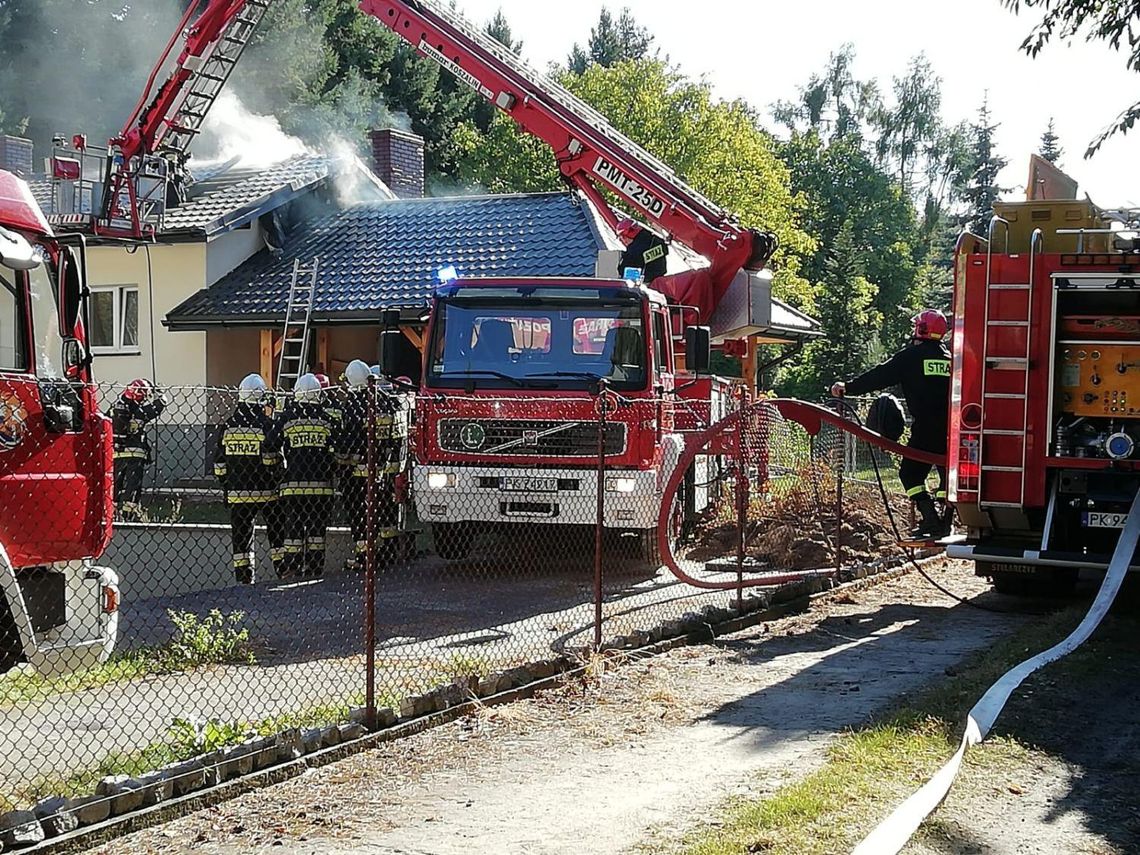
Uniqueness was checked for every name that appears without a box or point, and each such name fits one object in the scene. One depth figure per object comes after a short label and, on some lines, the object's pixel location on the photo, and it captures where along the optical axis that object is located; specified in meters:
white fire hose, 4.48
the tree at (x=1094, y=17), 9.51
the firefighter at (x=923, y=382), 11.23
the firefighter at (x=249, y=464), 10.91
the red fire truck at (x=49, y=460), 6.12
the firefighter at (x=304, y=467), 10.88
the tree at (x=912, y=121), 62.52
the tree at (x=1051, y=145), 56.34
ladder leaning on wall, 19.62
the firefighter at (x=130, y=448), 14.88
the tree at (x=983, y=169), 57.09
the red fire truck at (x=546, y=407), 10.98
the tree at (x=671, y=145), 43.31
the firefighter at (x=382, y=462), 11.29
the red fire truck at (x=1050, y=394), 8.62
